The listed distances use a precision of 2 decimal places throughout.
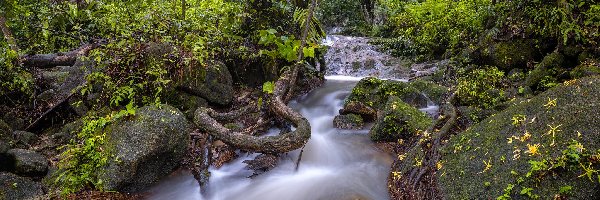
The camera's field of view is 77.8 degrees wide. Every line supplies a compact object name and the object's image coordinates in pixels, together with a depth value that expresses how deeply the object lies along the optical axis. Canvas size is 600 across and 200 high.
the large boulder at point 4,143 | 4.46
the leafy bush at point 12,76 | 6.12
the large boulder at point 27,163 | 4.54
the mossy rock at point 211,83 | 6.49
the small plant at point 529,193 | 3.04
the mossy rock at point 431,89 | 7.53
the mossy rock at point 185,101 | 6.30
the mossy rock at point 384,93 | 7.38
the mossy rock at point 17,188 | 4.22
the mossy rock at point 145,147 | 4.45
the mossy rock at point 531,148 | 3.04
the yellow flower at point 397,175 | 4.64
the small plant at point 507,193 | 3.14
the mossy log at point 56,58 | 6.90
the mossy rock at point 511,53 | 7.68
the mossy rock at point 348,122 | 6.87
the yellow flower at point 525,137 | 3.48
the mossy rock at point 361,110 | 7.02
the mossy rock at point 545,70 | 6.46
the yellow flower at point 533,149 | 3.26
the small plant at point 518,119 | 3.72
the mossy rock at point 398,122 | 5.76
